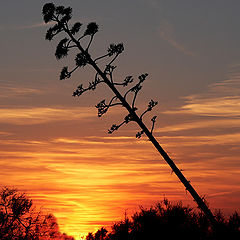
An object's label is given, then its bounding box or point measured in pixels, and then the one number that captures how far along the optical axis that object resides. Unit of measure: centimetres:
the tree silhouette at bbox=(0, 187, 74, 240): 5362
